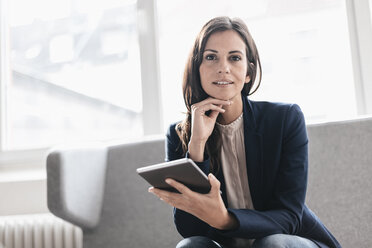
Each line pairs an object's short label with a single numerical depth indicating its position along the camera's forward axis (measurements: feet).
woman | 3.56
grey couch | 4.71
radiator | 5.83
